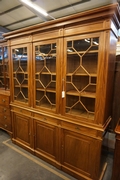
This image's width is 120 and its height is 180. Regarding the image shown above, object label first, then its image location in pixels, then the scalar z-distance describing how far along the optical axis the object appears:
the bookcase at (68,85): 1.37
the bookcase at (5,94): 2.55
